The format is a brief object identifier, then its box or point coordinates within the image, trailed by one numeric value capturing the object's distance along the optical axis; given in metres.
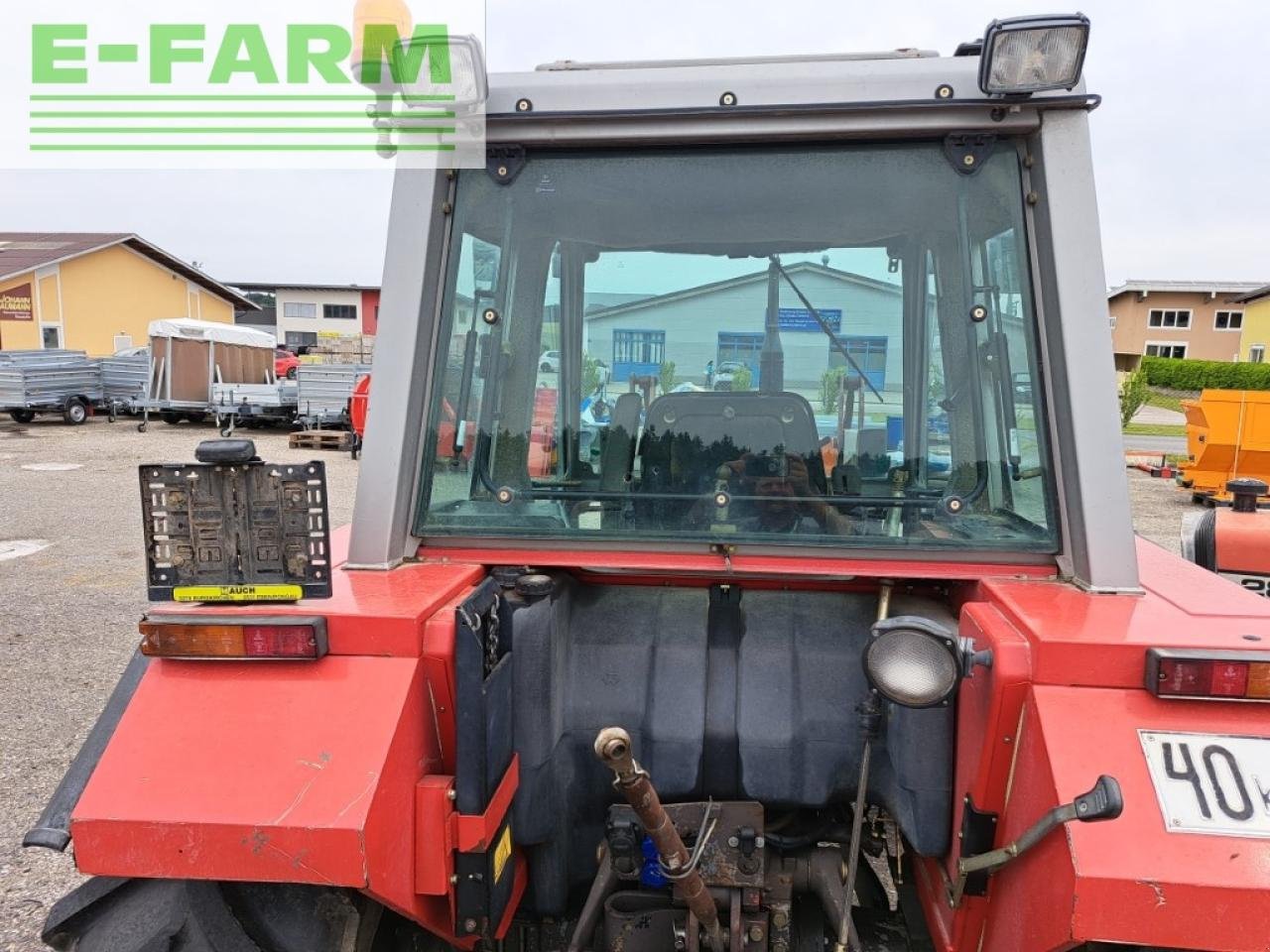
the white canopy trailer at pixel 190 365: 19.92
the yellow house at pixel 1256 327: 41.41
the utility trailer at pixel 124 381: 20.75
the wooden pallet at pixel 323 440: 16.31
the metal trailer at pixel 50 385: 18.84
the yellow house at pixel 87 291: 27.56
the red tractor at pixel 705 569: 1.54
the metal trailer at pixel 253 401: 19.22
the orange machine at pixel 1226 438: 11.33
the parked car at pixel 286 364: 28.72
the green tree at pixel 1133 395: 20.94
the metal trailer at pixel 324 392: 18.08
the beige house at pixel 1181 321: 46.34
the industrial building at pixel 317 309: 49.88
